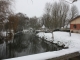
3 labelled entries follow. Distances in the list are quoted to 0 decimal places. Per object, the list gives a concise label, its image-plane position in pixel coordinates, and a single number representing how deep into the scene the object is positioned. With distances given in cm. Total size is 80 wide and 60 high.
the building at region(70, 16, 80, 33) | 1156
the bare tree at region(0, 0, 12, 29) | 643
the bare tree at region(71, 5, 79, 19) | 2344
